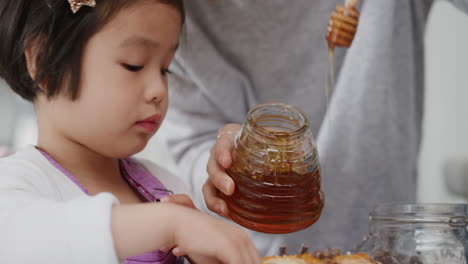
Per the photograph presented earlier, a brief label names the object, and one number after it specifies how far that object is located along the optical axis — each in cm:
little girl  58
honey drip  91
